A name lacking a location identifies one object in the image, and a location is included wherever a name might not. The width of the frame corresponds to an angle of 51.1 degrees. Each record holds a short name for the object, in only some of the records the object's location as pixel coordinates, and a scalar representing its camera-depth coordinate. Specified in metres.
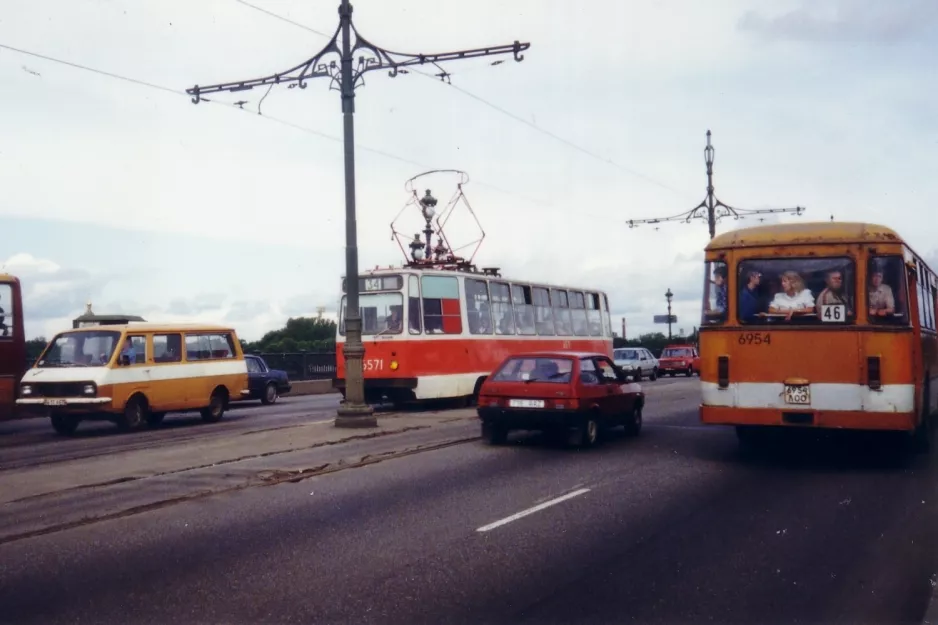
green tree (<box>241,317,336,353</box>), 73.25
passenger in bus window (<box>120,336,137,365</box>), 18.45
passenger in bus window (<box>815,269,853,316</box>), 12.05
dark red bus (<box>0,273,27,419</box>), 18.05
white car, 47.01
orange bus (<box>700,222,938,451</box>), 11.77
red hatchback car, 14.23
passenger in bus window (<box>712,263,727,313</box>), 12.78
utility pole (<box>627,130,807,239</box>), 40.88
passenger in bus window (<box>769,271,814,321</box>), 12.28
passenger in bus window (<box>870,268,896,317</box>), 11.81
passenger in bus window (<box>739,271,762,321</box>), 12.55
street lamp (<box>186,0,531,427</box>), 17.48
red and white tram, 22.16
